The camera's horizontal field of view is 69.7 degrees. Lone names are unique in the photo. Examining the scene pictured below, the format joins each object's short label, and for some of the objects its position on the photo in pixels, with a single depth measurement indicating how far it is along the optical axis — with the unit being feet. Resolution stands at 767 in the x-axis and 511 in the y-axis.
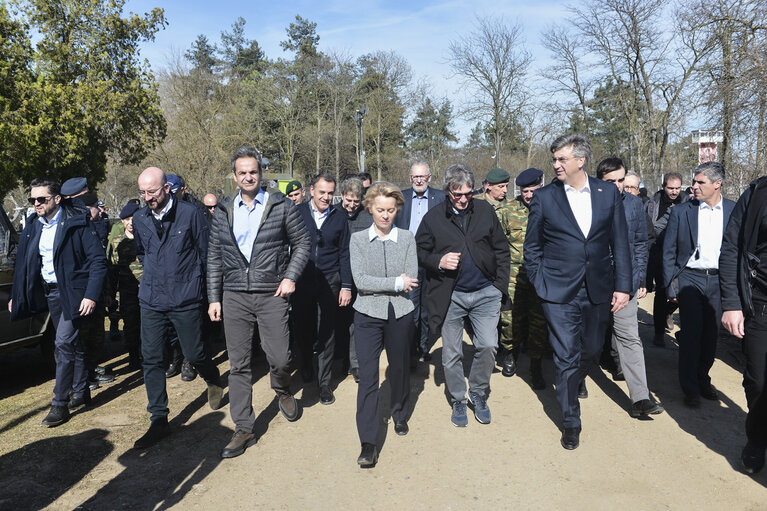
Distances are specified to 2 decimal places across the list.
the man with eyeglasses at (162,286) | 14.44
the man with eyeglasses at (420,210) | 19.99
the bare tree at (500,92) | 105.50
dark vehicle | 18.10
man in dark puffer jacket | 14.02
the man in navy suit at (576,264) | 13.29
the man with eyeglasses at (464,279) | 14.82
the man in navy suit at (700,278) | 15.88
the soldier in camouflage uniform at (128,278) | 20.29
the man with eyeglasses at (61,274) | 15.89
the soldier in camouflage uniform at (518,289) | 18.74
